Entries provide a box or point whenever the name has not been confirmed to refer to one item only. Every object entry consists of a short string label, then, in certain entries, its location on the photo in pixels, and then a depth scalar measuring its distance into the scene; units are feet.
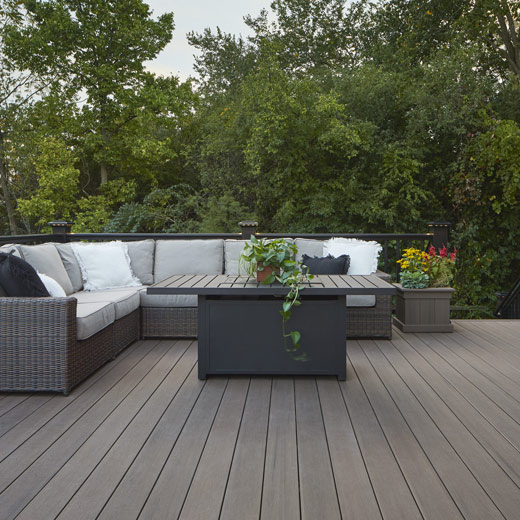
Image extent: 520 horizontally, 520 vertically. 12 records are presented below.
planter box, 15.07
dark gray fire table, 10.52
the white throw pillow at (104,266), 14.35
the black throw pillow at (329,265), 14.14
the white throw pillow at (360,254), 14.84
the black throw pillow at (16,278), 9.86
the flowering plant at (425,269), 15.17
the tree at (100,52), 35.29
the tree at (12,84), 36.95
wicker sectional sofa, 9.46
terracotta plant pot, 10.55
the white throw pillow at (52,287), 10.95
